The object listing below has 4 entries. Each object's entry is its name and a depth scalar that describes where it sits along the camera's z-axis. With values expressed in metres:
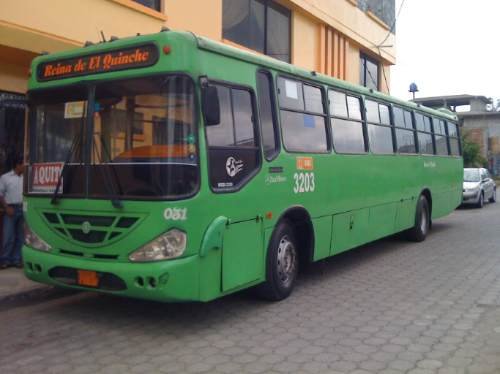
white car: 20.56
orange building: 8.22
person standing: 8.27
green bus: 5.30
